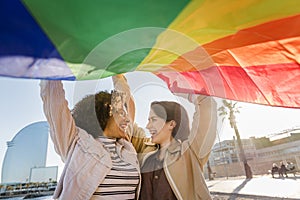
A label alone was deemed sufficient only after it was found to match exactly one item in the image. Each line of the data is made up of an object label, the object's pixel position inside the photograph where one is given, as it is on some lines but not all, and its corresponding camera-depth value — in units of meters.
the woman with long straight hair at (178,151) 0.70
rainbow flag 0.54
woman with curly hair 0.65
